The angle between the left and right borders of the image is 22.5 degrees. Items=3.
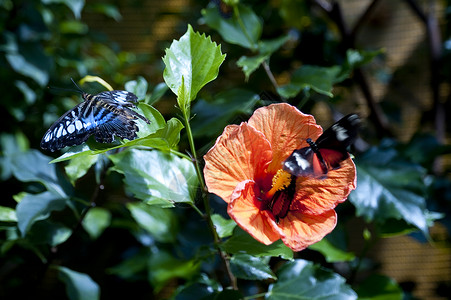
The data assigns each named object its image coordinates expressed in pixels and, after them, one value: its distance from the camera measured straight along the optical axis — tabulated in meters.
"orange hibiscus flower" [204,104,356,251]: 0.75
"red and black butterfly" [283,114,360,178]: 0.74
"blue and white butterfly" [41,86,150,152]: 0.74
